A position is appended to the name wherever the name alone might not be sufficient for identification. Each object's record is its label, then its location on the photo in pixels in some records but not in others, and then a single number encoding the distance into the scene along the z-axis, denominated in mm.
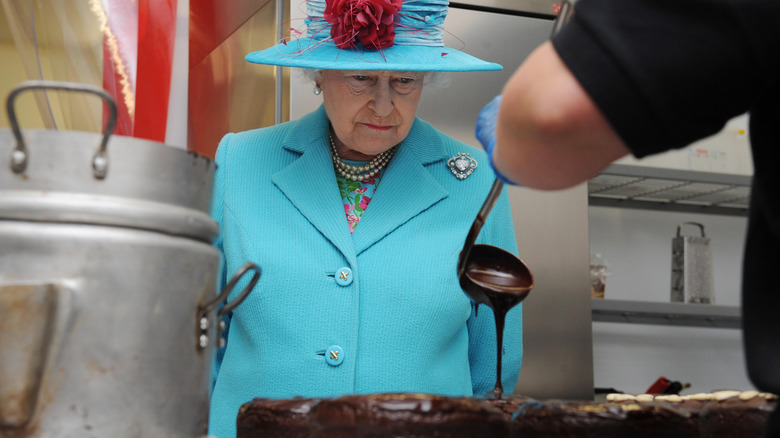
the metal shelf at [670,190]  2904
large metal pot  618
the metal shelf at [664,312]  2775
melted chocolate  1350
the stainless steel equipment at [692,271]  3088
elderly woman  1511
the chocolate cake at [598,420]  851
